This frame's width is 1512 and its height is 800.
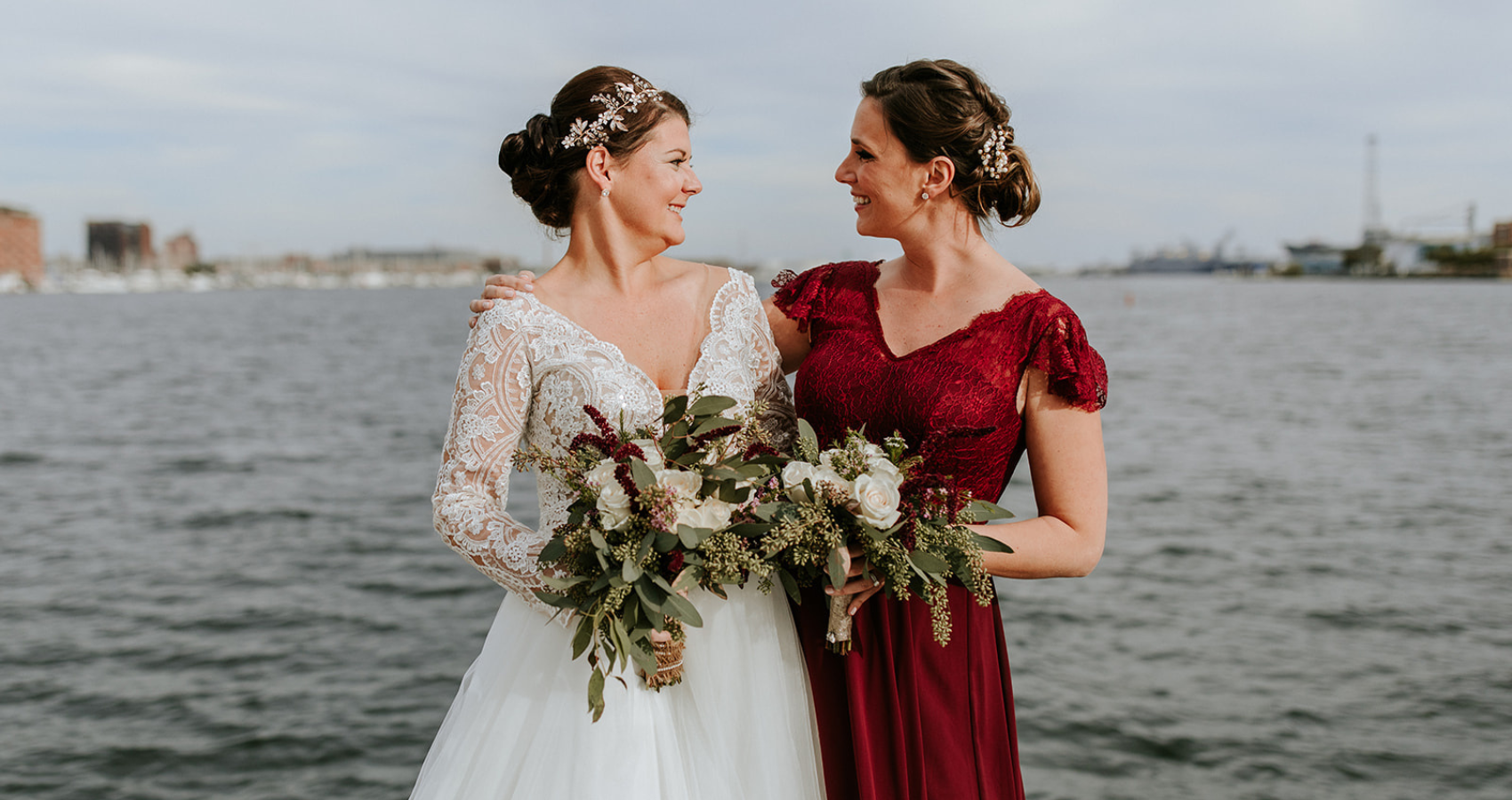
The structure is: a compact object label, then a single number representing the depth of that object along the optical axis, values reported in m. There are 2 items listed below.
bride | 2.74
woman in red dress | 2.83
